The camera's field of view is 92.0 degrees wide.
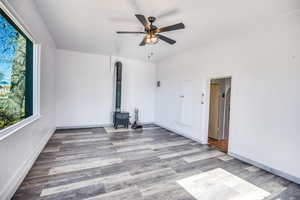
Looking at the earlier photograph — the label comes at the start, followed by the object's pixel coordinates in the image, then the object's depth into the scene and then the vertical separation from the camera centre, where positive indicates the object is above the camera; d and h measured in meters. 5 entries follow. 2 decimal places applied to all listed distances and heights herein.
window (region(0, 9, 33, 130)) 1.73 +0.30
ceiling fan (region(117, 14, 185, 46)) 2.34 +1.17
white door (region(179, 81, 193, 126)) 4.44 -0.17
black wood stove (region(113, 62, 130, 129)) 5.23 -0.56
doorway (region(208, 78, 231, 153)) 4.53 -0.36
